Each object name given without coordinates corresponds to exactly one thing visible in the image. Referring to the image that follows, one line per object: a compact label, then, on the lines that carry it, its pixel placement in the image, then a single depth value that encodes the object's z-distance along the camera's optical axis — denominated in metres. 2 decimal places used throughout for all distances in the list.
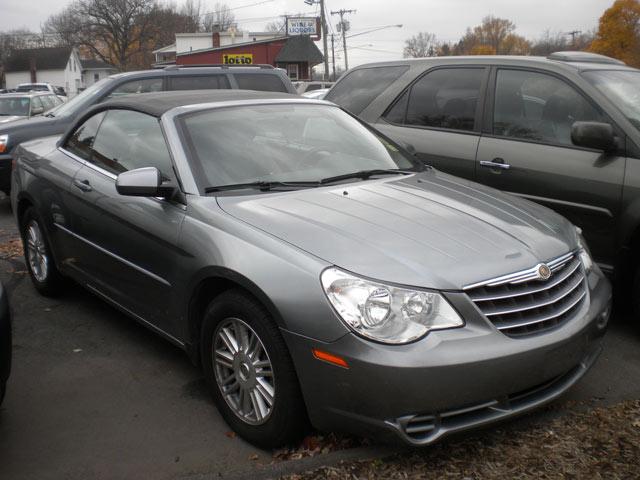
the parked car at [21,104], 16.84
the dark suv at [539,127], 4.37
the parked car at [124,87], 9.00
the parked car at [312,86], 21.59
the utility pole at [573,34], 96.84
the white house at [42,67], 81.81
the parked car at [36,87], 45.83
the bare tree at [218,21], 92.06
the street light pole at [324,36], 46.53
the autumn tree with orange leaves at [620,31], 67.12
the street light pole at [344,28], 59.97
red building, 42.81
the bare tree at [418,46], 94.25
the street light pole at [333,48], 60.07
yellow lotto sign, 41.66
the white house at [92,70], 94.38
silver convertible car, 2.65
